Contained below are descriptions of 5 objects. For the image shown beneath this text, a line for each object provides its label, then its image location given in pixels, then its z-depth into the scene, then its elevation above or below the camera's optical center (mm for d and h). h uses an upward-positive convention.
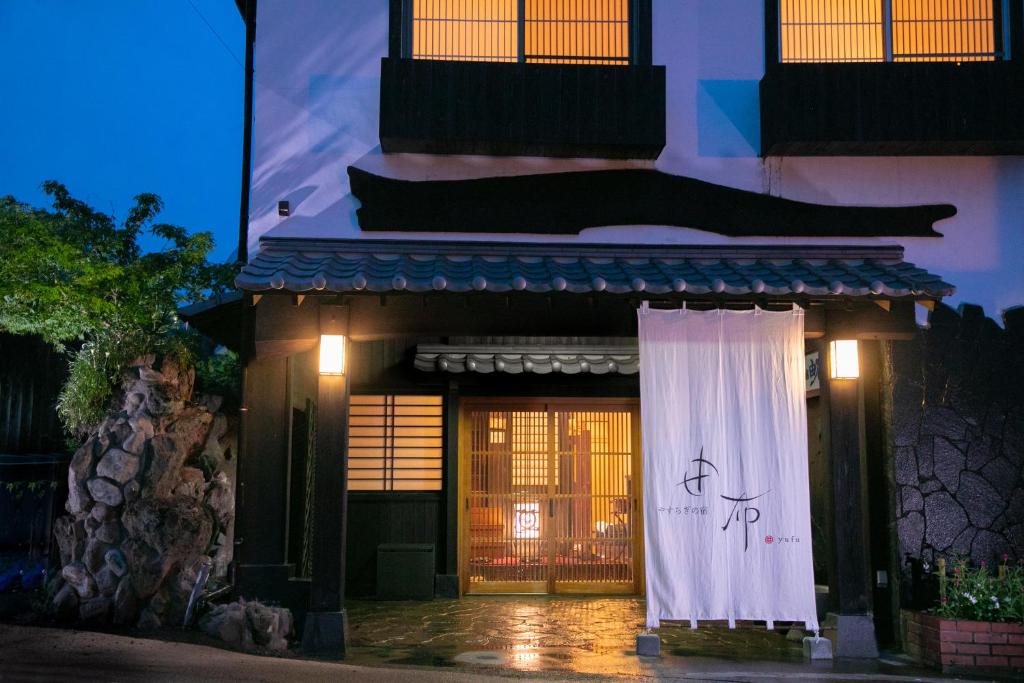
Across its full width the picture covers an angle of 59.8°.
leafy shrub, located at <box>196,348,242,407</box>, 12797 +1614
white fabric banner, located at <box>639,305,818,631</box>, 8453 +215
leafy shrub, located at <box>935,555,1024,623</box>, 8492 -1016
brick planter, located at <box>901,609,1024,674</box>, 8375 -1467
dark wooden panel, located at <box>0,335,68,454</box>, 12758 +1367
